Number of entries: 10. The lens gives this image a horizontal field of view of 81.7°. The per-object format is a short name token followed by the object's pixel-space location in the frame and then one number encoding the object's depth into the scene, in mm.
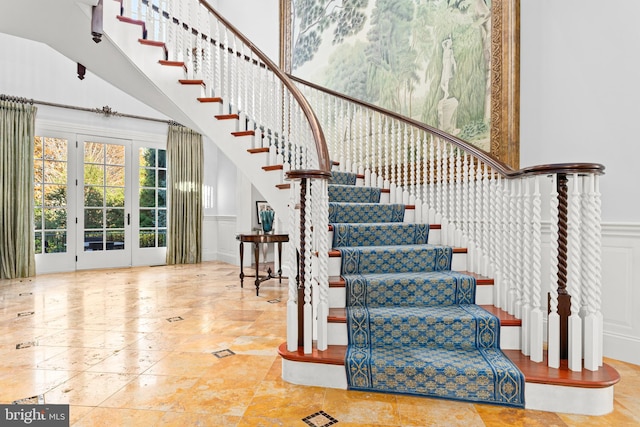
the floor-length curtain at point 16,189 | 5266
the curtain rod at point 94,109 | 5375
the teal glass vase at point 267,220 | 4691
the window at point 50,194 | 5754
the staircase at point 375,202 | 2016
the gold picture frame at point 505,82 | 3105
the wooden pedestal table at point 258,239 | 4367
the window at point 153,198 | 6777
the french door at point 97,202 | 5840
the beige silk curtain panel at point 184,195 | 6836
